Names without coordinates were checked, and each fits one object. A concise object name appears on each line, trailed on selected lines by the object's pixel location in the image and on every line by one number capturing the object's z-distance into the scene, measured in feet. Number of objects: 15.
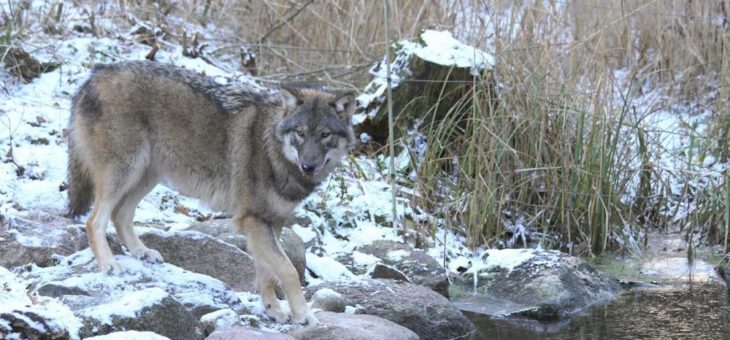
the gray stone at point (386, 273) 46.47
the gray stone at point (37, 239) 39.52
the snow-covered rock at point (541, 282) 46.39
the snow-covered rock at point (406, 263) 47.83
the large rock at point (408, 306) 40.16
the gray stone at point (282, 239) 44.55
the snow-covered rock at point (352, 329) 35.09
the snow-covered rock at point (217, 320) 34.68
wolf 37.81
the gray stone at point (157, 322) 31.09
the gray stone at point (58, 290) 35.35
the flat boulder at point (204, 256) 42.16
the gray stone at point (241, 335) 31.97
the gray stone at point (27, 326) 26.04
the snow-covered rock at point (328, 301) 39.04
